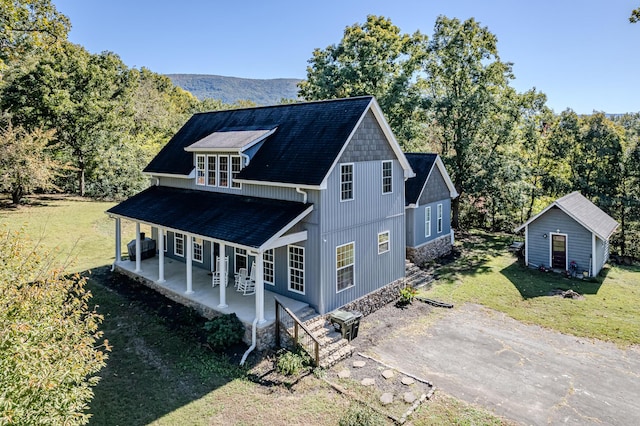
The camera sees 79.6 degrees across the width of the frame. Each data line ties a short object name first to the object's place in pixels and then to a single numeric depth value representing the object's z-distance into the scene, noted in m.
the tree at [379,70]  27.91
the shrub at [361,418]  8.27
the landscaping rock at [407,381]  10.05
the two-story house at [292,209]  12.74
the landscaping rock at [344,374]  10.47
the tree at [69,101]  30.58
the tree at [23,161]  26.67
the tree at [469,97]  26.56
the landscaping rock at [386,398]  9.32
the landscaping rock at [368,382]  10.09
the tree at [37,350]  4.62
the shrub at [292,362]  10.53
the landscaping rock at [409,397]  9.34
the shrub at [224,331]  11.59
